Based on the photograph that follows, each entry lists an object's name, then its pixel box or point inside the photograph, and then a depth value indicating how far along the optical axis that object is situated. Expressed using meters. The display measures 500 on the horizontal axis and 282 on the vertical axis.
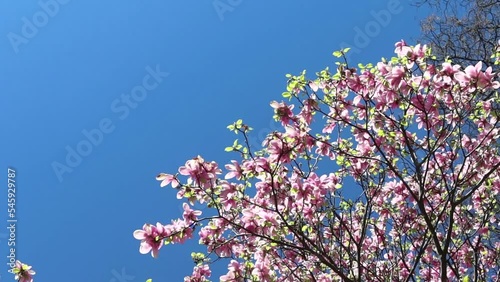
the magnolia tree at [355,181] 3.69
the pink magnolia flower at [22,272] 3.81
